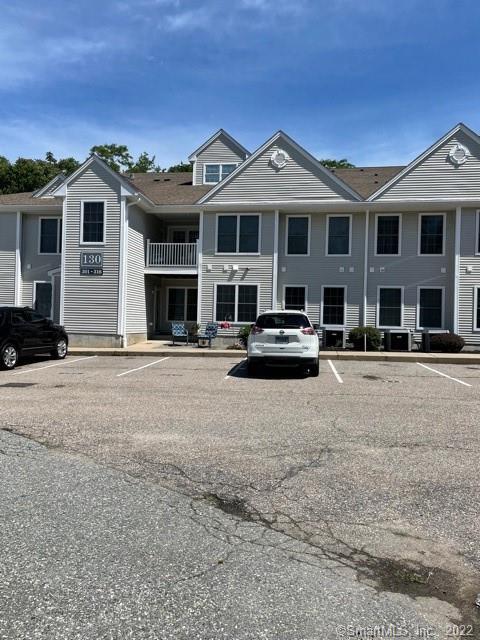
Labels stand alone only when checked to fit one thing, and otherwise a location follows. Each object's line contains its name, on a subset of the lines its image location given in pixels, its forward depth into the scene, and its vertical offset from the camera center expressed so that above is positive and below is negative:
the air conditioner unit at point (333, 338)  21.08 -0.88
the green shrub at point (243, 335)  21.32 -0.85
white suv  13.03 -0.63
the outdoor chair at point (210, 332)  21.55 -0.79
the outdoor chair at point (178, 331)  22.16 -0.77
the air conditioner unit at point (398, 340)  20.39 -0.87
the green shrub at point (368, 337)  20.39 -0.79
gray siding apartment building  21.23 +2.90
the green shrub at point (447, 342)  20.06 -0.91
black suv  14.61 -0.77
